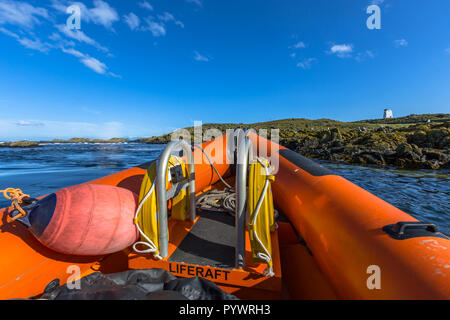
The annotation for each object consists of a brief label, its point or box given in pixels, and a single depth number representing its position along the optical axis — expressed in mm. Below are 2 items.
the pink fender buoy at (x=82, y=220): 1475
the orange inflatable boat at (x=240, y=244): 1321
